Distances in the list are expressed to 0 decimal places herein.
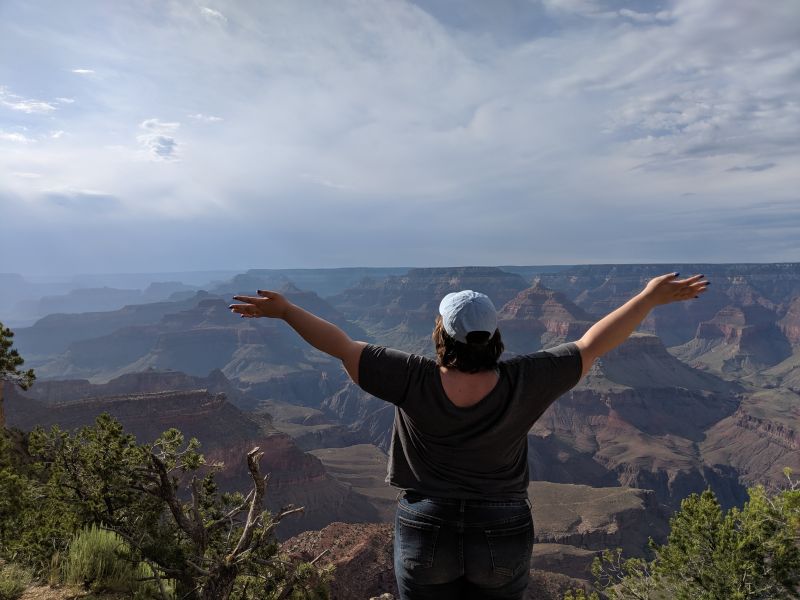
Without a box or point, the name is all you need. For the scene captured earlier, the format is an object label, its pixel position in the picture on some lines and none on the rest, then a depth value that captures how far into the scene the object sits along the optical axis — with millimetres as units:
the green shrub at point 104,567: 5370
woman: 2551
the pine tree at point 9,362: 10828
